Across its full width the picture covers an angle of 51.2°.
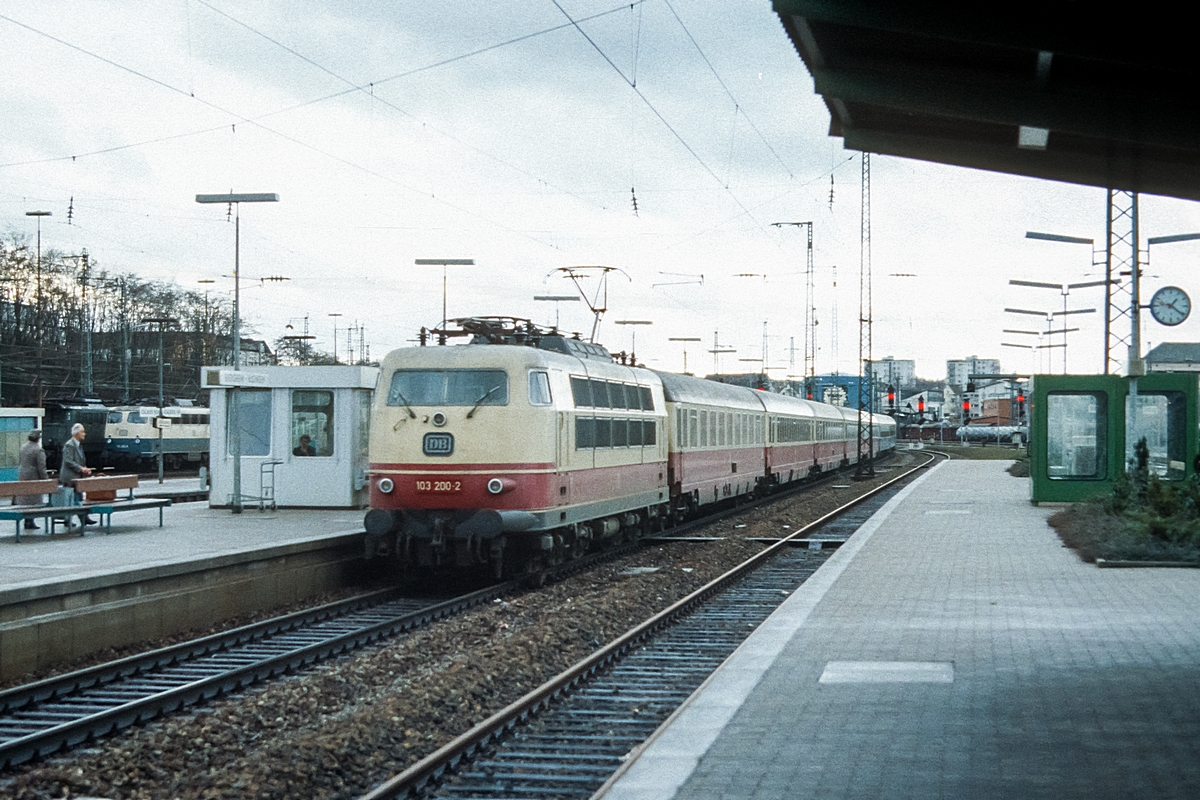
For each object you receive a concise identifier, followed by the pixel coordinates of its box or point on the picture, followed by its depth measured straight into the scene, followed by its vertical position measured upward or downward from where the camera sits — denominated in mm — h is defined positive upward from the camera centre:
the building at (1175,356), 91188 +5093
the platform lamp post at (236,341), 20969 +1744
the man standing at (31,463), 18188 -761
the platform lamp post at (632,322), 45344 +3438
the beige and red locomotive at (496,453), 15148 -483
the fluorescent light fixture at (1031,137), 9344 +2139
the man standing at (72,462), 18562 -770
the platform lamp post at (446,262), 32375 +3979
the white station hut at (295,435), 20656 -374
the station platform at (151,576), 10945 -1722
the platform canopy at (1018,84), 7316 +2285
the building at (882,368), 185800 +7577
